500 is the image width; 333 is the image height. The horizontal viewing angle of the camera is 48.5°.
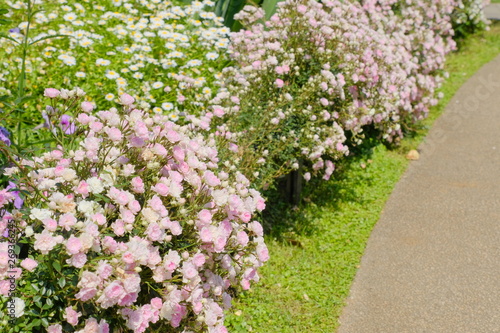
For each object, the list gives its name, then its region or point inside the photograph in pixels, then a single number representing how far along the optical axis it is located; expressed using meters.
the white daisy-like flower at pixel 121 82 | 4.54
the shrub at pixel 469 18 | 9.28
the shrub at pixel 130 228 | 2.13
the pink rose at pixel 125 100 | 2.59
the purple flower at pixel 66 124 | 3.24
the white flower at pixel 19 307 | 2.14
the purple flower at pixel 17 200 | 2.62
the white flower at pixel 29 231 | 2.12
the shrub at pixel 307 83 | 3.98
